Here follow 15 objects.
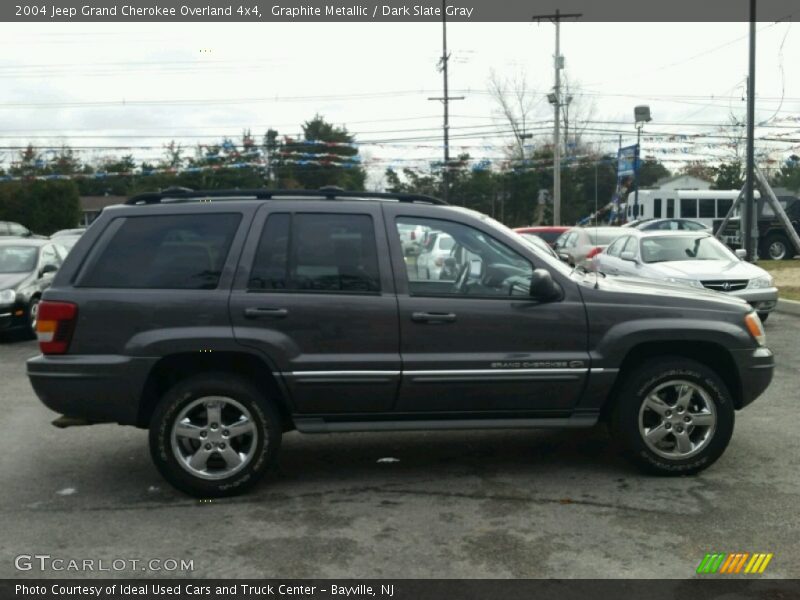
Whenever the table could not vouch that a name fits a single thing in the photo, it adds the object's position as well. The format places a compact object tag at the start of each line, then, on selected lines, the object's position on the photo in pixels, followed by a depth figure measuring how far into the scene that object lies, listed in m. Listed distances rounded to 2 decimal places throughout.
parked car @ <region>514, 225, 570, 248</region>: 25.44
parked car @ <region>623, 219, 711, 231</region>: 26.49
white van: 38.78
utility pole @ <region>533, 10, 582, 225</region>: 45.88
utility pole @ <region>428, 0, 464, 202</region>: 44.72
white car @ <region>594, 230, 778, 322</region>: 12.90
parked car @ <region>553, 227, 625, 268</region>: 19.19
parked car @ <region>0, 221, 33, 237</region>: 35.25
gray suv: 5.46
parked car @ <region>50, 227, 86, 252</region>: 22.78
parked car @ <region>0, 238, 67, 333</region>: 12.85
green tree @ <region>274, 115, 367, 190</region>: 56.44
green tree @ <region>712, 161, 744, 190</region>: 57.00
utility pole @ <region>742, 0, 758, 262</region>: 19.66
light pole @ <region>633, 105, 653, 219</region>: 43.94
